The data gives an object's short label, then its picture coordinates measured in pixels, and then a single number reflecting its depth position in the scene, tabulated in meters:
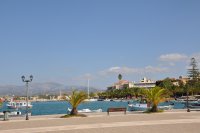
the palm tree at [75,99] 21.27
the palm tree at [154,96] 23.40
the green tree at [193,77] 94.00
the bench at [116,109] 23.68
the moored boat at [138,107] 38.17
